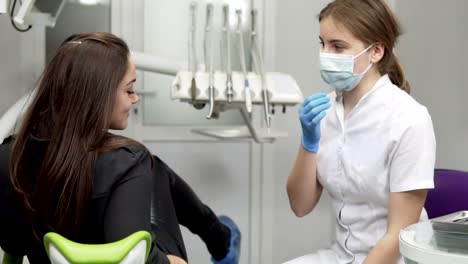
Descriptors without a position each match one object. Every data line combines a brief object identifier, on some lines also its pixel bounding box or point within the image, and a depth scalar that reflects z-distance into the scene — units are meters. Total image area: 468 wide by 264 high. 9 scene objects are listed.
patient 1.88
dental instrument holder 2.69
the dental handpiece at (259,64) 2.72
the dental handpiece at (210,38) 2.69
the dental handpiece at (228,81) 2.70
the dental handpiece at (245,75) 2.70
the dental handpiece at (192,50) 2.68
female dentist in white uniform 2.19
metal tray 1.84
